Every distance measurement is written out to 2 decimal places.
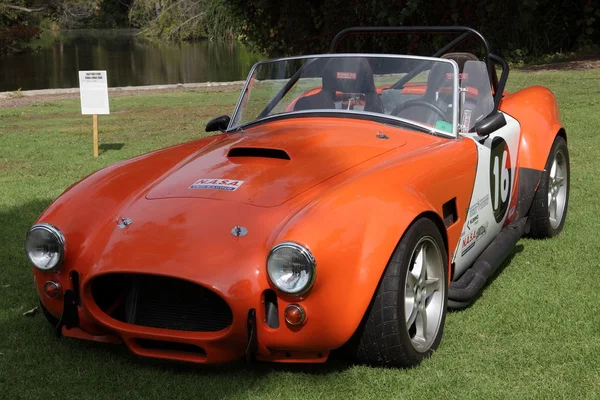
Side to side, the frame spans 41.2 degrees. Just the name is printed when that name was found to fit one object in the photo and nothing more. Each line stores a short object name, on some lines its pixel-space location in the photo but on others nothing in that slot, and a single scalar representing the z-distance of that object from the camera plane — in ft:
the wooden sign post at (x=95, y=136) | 35.32
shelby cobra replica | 11.46
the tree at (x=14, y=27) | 142.51
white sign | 35.94
